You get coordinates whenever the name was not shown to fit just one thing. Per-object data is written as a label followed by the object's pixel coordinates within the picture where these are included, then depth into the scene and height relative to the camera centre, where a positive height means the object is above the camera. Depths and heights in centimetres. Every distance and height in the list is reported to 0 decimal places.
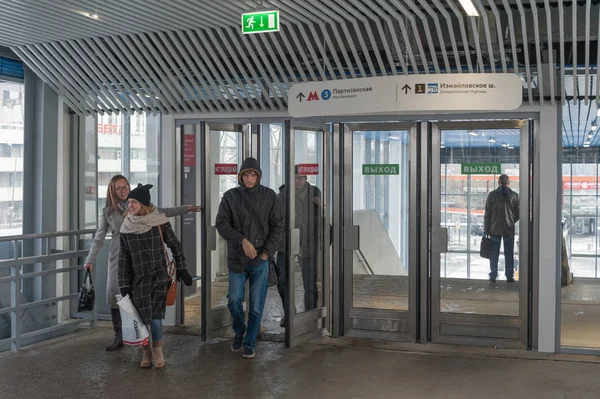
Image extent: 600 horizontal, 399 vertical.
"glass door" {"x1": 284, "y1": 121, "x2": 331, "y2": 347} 721 -37
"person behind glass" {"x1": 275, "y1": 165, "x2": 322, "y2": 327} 752 -43
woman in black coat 614 -51
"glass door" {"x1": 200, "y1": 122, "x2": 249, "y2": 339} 752 -3
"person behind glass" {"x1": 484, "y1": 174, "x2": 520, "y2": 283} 716 -21
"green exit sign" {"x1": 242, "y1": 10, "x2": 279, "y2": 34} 594 +140
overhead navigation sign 610 +87
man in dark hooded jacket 681 -32
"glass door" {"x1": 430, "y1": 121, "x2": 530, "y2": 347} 714 -31
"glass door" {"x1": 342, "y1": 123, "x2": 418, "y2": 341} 742 -33
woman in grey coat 689 -24
